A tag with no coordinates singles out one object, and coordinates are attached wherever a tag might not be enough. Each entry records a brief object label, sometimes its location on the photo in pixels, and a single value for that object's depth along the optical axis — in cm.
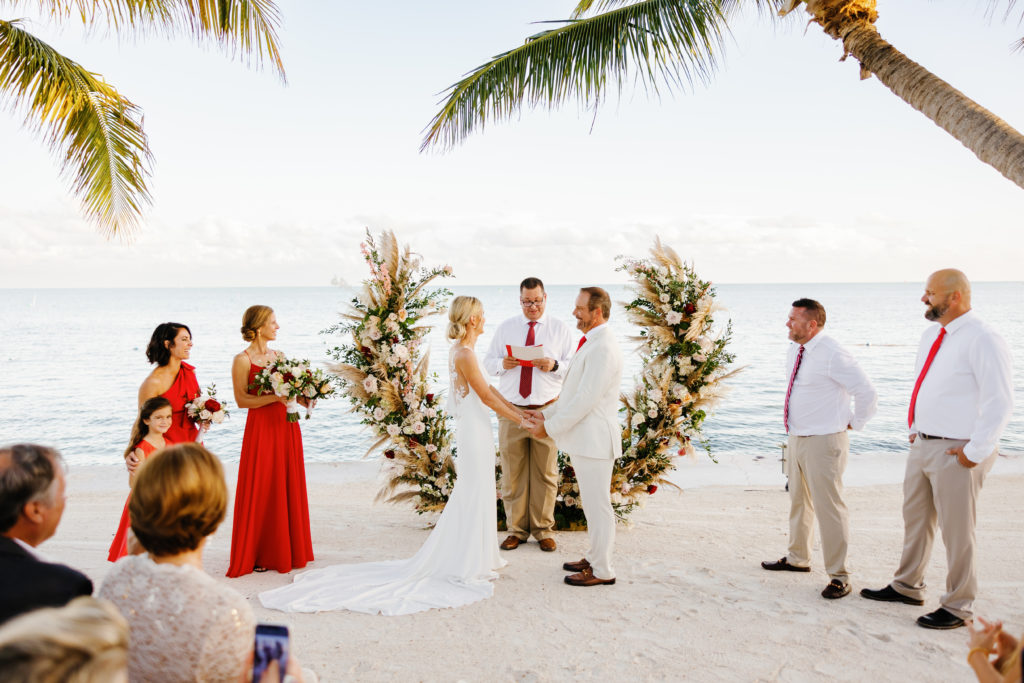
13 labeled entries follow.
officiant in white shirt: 724
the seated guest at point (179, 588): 214
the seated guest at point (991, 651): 248
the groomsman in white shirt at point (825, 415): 575
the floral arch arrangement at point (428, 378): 733
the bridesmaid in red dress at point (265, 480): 632
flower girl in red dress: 568
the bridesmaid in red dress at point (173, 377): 607
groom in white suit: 600
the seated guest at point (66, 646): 148
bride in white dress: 593
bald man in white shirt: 491
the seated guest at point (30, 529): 211
